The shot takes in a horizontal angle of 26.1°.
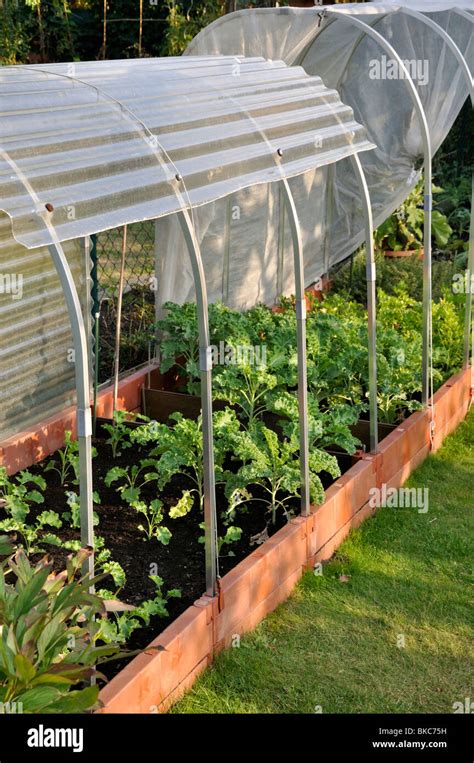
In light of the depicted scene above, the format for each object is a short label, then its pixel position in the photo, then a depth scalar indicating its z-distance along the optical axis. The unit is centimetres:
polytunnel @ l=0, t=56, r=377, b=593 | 349
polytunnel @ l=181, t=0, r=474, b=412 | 766
